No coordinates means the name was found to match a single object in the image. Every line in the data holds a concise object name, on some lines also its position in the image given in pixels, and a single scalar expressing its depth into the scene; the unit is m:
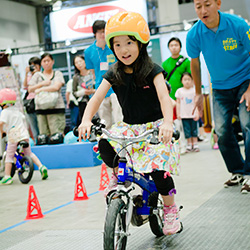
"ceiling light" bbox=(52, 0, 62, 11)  14.45
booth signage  14.32
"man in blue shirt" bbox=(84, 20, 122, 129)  5.85
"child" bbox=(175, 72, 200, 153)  8.01
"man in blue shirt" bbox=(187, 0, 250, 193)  3.96
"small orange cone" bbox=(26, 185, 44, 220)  4.02
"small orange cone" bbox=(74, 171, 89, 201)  4.64
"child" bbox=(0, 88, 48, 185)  6.41
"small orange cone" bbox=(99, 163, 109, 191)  5.11
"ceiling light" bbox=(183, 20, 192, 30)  10.20
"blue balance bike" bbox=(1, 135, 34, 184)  6.25
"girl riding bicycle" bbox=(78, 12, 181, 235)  2.56
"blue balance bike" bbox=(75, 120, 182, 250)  2.22
